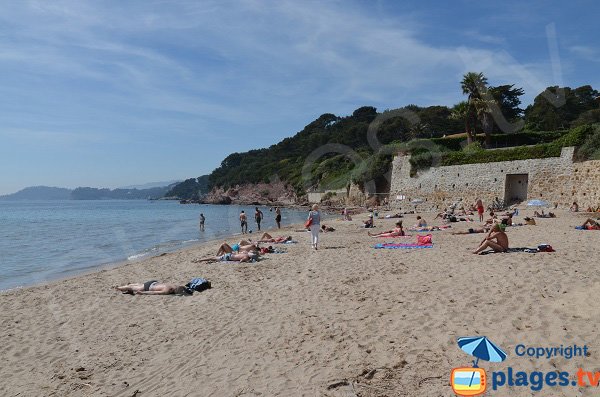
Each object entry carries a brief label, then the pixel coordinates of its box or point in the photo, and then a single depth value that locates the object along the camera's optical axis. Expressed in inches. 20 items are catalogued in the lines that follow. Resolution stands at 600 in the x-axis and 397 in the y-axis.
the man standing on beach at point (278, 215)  1007.9
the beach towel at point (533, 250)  387.5
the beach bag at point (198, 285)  345.7
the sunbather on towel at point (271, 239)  636.8
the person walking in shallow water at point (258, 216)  997.5
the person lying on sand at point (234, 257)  476.1
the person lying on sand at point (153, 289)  344.5
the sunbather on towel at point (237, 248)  514.0
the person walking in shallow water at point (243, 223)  952.3
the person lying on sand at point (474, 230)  610.5
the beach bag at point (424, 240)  502.0
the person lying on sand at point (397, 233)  629.9
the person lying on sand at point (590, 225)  571.5
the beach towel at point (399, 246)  490.0
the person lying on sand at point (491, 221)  655.8
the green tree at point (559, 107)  1770.4
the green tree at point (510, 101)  1904.5
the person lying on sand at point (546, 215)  805.4
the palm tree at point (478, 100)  1364.4
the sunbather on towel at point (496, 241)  405.1
